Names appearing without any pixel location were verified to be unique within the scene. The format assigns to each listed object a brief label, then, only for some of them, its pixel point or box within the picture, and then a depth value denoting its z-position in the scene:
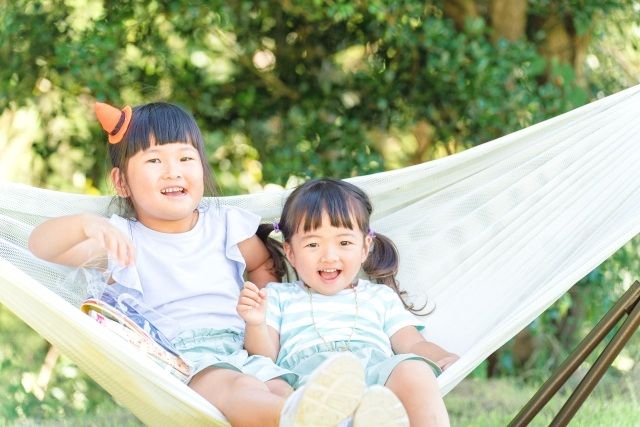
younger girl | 3.56
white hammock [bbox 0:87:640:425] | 3.67
